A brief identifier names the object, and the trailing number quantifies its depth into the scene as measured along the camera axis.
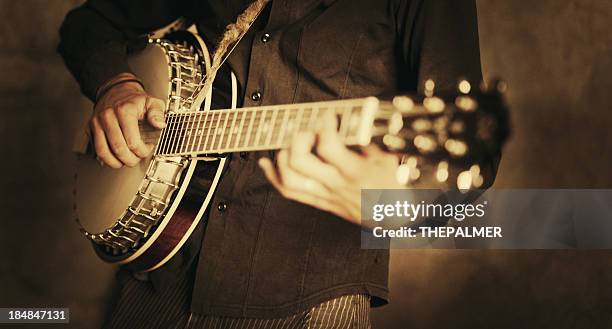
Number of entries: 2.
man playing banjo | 1.75
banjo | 1.61
